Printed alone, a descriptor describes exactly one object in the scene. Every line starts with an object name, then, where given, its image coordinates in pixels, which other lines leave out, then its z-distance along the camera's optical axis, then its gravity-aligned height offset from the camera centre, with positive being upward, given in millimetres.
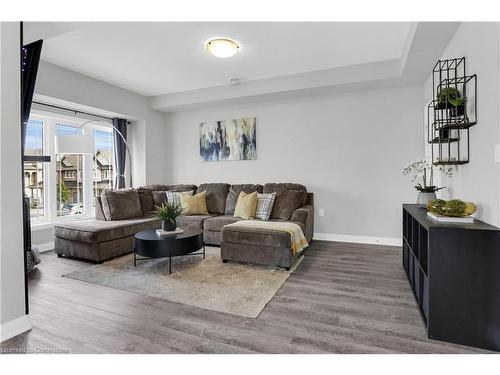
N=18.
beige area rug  2408 -1016
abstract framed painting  5008 +792
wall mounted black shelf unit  2217 +580
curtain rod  4135 +1204
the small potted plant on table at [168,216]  3279 -396
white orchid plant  2801 +95
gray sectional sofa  3244 -591
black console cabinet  1707 -667
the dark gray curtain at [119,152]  5191 +598
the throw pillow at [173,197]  4758 -251
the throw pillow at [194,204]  4613 -362
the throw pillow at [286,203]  4012 -321
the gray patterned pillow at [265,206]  4078 -364
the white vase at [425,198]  2775 -185
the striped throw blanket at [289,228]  3187 -555
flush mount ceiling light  3078 +1532
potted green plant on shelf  2293 +664
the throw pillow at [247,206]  4122 -372
